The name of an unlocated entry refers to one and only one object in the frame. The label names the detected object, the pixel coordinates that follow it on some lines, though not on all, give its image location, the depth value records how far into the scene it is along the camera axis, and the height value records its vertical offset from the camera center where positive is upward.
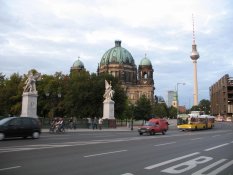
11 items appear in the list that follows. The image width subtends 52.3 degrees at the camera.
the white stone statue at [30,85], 27.36 +3.26
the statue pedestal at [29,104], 26.49 +1.05
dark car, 15.85 -0.96
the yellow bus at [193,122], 35.78 -1.05
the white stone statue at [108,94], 38.72 +3.28
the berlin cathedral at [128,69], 92.56 +17.90
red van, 23.92 -1.29
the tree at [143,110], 55.19 +1.04
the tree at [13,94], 50.73 +4.30
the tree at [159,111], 78.35 +1.18
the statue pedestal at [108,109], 37.89 +0.84
